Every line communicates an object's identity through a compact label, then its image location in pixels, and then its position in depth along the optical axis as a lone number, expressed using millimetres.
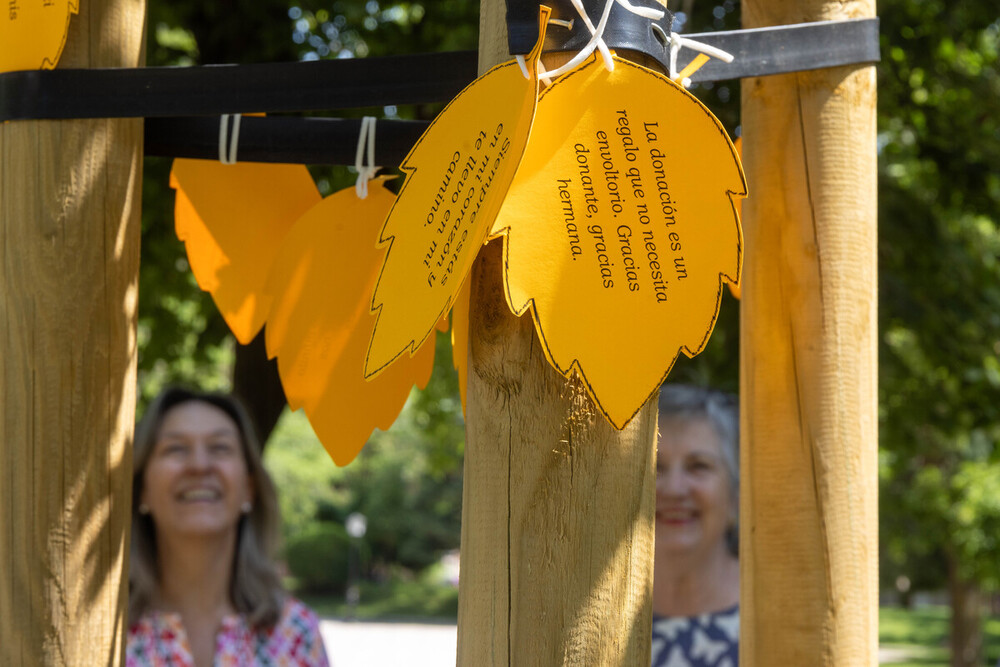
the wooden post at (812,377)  1408
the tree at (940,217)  4555
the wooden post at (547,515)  1236
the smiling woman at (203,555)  1987
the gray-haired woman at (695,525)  2010
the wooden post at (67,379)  1391
